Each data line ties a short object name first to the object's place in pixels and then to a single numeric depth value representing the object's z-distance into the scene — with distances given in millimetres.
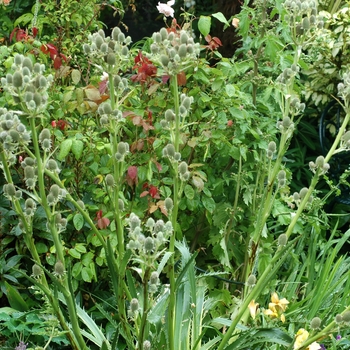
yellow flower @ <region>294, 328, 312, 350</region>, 2053
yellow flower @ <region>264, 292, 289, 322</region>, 2375
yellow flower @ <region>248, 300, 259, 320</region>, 2162
